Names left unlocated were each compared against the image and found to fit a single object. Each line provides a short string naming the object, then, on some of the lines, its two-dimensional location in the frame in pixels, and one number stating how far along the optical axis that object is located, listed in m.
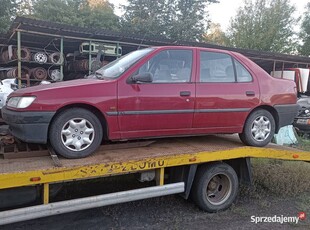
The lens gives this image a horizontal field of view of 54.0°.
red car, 3.51
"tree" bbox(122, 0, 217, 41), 25.19
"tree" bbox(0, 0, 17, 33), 18.12
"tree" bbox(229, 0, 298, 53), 24.34
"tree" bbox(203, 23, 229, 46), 27.89
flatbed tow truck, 3.14
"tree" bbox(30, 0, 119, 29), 23.25
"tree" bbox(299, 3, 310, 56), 25.31
